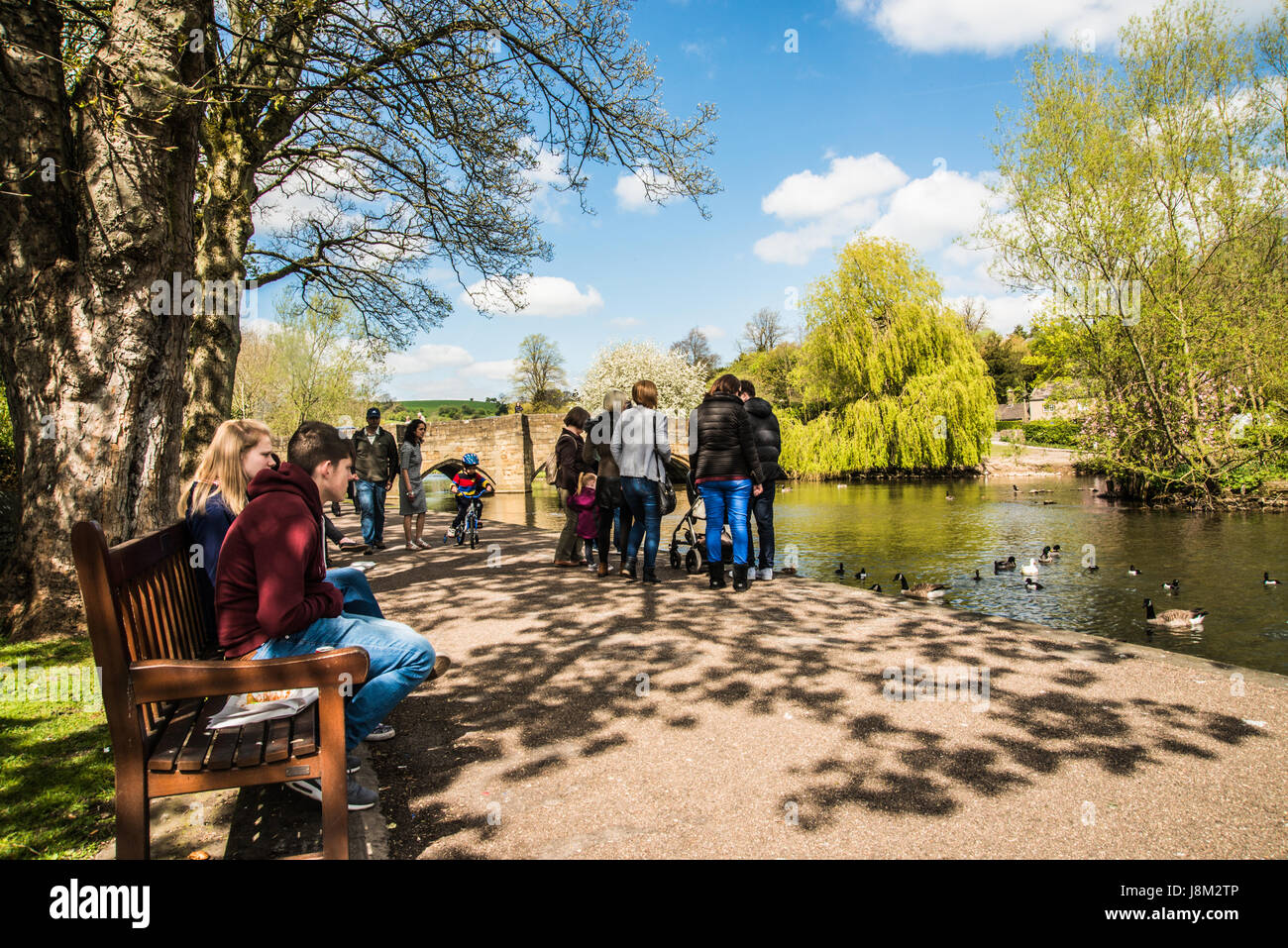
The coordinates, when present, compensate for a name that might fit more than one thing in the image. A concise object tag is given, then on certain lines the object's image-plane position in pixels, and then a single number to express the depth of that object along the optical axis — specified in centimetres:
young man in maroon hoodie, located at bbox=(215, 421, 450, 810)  299
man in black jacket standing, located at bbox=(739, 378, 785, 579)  866
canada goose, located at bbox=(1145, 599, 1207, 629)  745
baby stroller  896
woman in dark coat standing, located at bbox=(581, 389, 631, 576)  841
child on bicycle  1177
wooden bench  243
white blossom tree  5491
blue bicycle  1182
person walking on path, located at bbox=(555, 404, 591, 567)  909
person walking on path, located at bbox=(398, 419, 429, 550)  1187
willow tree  2928
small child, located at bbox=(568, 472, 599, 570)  920
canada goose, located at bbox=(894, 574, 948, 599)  876
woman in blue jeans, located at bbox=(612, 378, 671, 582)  789
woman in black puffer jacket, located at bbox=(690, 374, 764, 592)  765
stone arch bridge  3089
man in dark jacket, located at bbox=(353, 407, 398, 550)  1179
